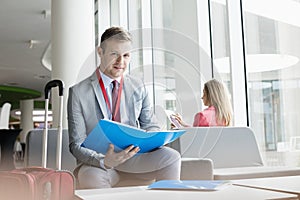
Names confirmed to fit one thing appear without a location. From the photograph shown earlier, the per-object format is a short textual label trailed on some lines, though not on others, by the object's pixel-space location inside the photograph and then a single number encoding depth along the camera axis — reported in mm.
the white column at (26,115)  14673
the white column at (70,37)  3947
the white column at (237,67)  3342
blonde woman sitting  2818
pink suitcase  993
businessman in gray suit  1630
